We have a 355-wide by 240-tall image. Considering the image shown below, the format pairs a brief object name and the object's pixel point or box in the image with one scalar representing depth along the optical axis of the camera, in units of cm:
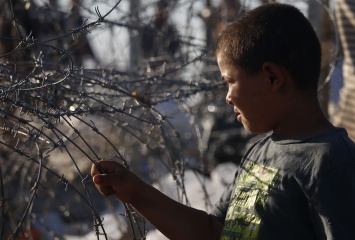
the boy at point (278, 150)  207
